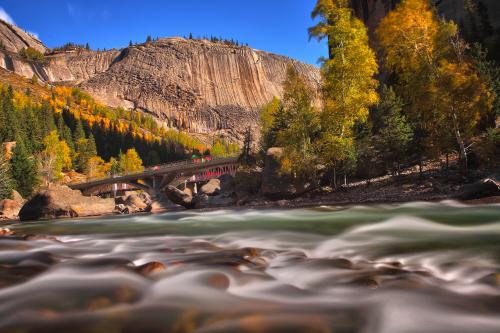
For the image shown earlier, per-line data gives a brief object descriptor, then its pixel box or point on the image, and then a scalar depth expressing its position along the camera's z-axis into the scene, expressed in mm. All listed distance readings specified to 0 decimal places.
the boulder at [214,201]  31825
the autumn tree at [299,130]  22892
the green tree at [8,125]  85481
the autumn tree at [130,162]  103325
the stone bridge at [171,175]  60375
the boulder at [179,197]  35344
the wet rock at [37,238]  8061
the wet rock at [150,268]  4512
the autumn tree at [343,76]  20344
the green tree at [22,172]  51812
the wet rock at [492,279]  3678
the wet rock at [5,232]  9294
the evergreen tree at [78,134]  112512
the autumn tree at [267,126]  35469
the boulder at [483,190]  12586
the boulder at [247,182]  32150
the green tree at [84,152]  103188
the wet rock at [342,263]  4836
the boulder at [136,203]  39719
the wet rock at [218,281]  3930
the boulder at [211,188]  44069
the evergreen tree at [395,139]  20781
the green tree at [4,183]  41347
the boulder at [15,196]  43550
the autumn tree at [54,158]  68188
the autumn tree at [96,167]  99750
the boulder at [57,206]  26984
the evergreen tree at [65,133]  106594
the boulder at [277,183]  24156
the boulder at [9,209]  34750
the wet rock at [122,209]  34109
